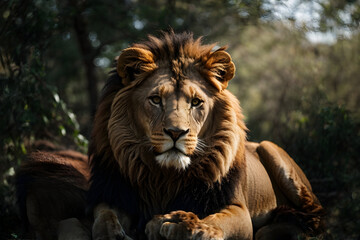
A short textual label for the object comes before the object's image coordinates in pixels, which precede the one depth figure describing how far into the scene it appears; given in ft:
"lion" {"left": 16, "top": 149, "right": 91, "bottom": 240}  25.64
